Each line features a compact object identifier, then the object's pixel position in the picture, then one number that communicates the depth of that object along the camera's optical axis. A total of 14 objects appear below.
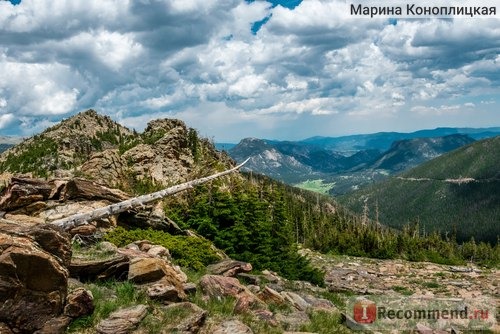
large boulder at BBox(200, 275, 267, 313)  15.30
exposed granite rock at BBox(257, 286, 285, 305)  17.98
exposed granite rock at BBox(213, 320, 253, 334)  12.73
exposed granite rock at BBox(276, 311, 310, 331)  14.81
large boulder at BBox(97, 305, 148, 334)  11.69
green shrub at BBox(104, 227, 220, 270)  23.86
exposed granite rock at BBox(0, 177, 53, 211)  25.25
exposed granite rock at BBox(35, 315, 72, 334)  11.01
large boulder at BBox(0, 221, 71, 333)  10.52
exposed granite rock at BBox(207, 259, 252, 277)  23.34
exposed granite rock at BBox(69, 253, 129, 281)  15.59
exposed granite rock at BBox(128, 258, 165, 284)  15.86
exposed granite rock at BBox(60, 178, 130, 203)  27.27
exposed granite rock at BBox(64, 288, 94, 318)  11.88
